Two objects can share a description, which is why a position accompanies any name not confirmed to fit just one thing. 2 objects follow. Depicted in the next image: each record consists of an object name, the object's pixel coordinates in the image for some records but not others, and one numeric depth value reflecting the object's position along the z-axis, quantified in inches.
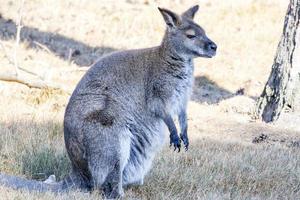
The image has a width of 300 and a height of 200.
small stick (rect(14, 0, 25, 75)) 717.3
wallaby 480.4
